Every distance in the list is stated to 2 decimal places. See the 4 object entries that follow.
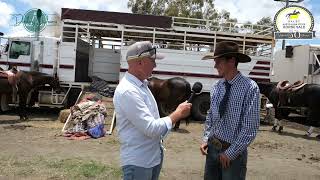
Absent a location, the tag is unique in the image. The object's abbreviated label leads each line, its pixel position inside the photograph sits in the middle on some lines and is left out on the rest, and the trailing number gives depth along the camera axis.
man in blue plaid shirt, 2.03
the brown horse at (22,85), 8.04
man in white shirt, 1.73
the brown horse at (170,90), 7.66
